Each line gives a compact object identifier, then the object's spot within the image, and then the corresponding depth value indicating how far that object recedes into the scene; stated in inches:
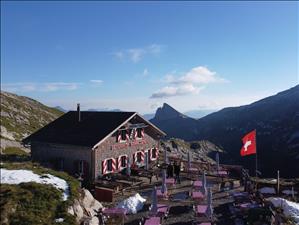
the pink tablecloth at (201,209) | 486.2
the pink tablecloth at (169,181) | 658.5
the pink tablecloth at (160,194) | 586.4
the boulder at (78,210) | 471.8
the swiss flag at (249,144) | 650.3
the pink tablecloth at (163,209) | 505.3
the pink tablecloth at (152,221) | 463.5
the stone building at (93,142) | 732.1
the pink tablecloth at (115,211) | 497.4
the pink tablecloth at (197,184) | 631.0
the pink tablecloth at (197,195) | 558.4
